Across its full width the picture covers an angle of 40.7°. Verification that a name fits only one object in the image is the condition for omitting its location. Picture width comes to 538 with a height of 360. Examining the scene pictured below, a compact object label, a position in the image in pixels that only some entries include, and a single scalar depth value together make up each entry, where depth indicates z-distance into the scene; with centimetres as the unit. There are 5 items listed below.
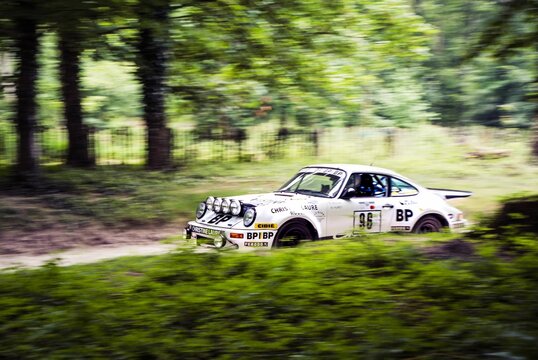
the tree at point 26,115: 1664
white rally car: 1052
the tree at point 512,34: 739
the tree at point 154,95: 1781
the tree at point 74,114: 2122
